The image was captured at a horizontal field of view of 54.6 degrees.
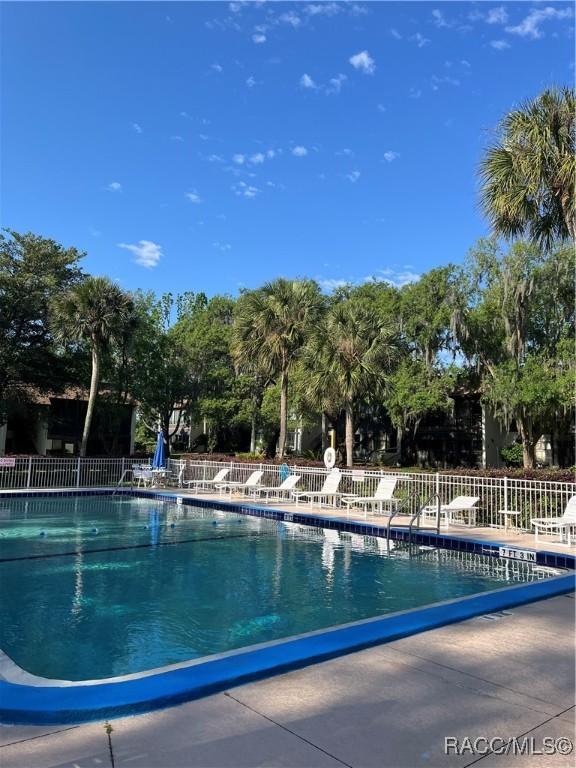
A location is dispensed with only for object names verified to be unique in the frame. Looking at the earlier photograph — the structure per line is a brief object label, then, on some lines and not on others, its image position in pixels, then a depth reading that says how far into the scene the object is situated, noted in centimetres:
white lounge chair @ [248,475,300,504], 1628
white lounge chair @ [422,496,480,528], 1130
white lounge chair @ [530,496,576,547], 932
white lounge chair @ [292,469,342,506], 1436
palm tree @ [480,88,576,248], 1123
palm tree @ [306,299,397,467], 2081
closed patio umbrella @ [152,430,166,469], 2073
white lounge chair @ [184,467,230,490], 1874
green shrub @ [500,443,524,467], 3077
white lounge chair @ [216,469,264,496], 1733
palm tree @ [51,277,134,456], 2362
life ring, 1681
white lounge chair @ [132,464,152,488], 2069
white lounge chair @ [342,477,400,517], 1260
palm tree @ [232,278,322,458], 2372
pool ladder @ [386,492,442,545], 1018
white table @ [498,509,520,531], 1077
